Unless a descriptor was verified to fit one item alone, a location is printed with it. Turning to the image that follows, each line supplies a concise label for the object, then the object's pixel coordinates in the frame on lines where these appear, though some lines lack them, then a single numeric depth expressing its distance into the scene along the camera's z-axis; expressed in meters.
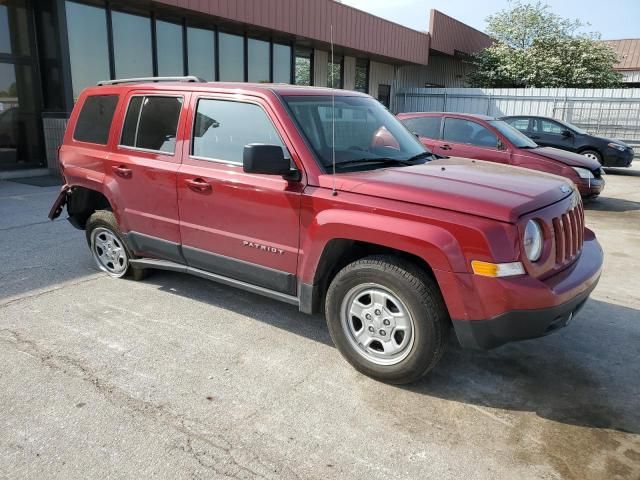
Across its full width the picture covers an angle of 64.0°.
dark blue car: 13.61
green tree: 25.58
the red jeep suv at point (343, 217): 2.87
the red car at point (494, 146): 9.09
